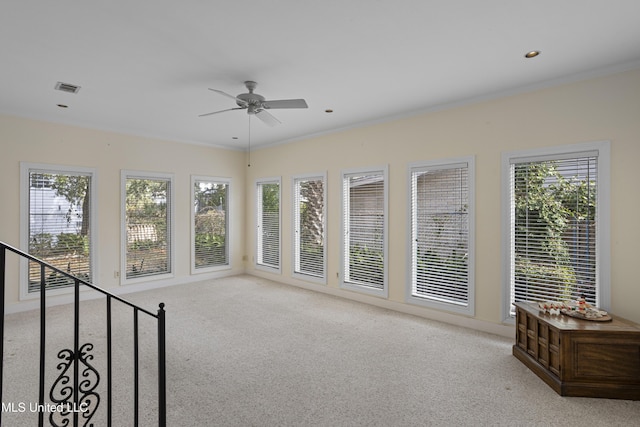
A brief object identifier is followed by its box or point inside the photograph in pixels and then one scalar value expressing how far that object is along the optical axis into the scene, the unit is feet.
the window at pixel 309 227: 19.16
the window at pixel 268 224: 21.72
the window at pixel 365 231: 16.20
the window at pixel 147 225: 18.63
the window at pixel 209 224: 21.48
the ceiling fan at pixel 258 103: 10.94
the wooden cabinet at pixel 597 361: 8.27
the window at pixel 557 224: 10.52
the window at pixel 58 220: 15.48
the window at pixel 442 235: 13.38
